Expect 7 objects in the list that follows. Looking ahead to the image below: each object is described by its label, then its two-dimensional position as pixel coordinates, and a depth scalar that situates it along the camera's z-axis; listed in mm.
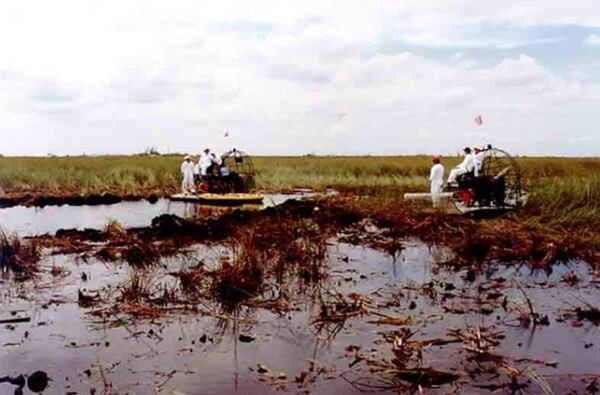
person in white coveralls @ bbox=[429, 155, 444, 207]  19641
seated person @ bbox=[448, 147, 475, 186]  18031
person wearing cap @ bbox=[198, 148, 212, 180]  23125
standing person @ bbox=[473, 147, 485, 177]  17719
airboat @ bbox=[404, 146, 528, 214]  17219
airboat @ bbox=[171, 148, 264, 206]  21891
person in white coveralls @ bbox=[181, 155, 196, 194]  25469
